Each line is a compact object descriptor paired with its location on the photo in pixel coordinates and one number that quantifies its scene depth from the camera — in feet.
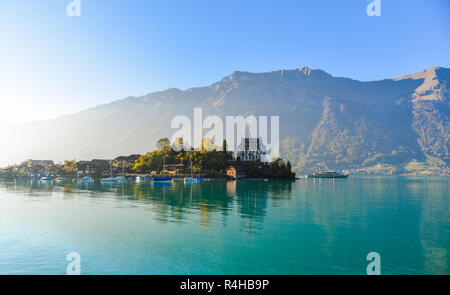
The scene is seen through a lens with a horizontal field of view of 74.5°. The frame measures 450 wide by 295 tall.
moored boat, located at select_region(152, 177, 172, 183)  334.44
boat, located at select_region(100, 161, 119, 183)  373.61
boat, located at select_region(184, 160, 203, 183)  355.73
